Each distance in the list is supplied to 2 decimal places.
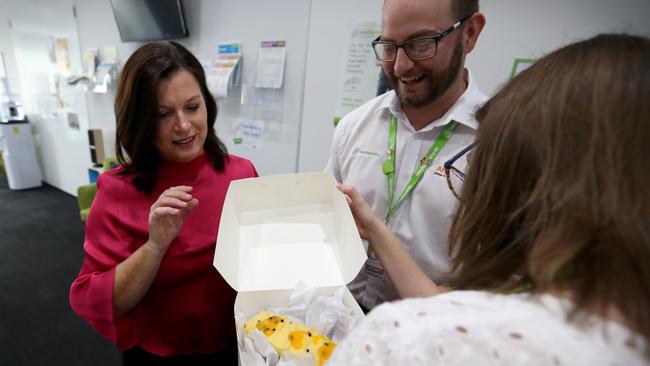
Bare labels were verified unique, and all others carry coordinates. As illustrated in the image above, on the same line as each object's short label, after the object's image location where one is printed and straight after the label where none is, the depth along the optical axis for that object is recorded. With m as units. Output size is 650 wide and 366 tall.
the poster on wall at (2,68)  4.84
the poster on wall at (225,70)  2.27
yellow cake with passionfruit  0.72
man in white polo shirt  0.92
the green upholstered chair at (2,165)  4.84
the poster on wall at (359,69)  1.72
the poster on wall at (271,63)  2.09
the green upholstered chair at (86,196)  2.96
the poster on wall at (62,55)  3.89
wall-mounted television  2.48
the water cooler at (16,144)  4.51
